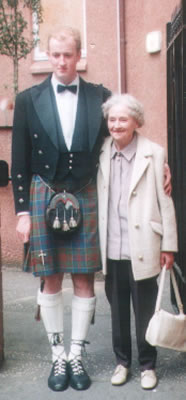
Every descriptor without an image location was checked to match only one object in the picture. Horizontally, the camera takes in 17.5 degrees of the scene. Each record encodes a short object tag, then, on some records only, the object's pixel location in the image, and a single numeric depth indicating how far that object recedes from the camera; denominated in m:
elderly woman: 3.26
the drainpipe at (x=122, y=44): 5.86
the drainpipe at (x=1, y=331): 3.70
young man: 3.33
